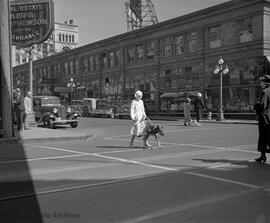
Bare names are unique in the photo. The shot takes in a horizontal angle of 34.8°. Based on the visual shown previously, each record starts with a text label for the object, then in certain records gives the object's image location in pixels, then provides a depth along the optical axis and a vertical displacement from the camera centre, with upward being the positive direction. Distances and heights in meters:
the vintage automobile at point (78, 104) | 48.72 +0.16
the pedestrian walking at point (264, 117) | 9.61 -0.31
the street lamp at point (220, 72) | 33.16 +2.45
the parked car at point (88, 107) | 48.03 -0.20
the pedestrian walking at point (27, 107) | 21.05 -0.05
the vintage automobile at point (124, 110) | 42.75 -0.52
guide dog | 13.11 -0.78
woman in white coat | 13.27 -0.34
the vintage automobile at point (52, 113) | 25.39 -0.43
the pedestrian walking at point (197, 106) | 27.37 -0.14
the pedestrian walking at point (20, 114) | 21.08 -0.39
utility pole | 16.12 +1.33
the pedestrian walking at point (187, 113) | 27.08 -0.59
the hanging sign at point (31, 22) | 20.59 +4.06
